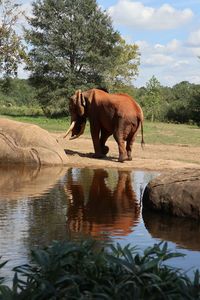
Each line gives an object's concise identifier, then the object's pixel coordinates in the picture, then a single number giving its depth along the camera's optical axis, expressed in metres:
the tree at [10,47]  38.28
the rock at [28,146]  16.42
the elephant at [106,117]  17.17
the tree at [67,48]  43.12
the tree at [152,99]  54.59
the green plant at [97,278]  3.75
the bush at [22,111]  47.66
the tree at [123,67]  46.14
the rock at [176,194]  9.20
